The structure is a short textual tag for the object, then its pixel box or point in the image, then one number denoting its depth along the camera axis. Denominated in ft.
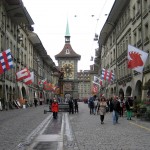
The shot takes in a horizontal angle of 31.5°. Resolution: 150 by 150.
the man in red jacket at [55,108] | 60.21
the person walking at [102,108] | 48.91
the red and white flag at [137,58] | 62.37
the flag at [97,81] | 133.84
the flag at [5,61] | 73.65
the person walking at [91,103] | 78.08
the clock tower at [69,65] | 347.76
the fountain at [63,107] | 93.52
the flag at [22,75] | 97.89
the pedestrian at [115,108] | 48.73
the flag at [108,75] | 100.56
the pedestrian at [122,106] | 67.27
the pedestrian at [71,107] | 82.43
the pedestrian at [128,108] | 57.30
